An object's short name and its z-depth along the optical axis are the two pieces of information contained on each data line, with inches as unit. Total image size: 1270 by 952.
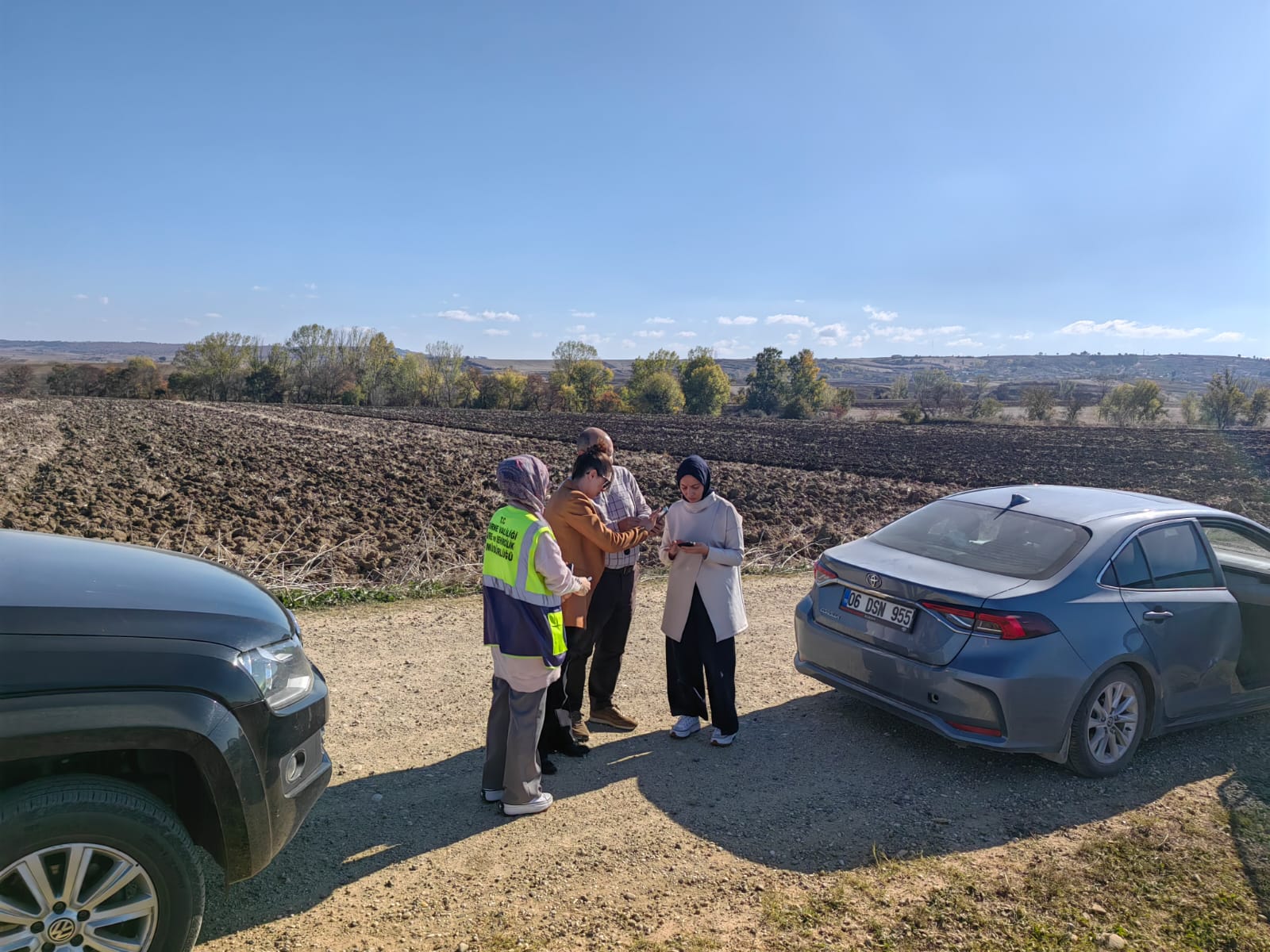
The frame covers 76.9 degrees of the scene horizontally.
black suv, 95.4
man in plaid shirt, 193.8
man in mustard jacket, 178.7
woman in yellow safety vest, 155.4
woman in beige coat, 195.2
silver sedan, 174.1
